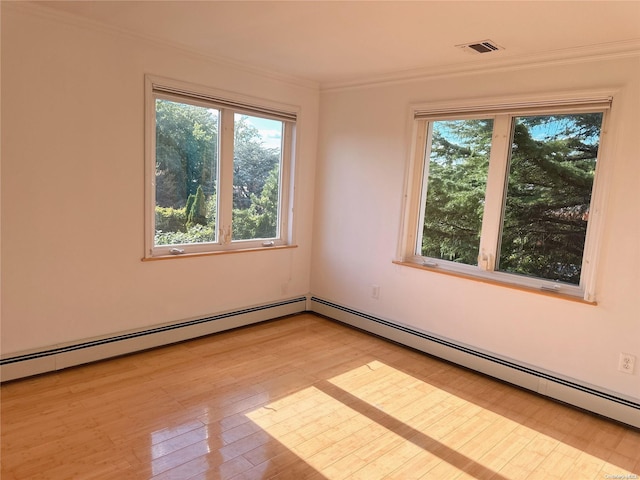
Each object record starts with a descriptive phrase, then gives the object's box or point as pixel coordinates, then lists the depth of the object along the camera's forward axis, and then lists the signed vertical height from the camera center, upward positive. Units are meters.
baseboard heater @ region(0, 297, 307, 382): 2.82 -1.18
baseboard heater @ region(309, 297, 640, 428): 2.73 -1.19
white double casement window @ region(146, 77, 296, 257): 3.32 +0.18
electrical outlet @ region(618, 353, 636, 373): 2.64 -0.90
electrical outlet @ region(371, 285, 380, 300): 3.99 -0.84
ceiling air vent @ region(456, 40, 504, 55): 2.75 +1.05
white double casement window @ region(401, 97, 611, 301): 2.90 +0.12
